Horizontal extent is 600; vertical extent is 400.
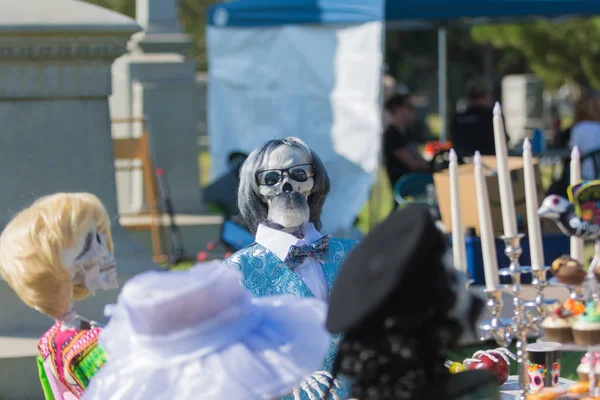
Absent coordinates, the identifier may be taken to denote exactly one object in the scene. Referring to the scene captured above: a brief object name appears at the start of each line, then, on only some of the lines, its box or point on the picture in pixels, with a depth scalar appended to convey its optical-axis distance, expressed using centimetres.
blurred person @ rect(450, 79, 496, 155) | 1848
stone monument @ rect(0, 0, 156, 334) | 905
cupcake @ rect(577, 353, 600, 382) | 437
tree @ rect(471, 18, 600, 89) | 4787
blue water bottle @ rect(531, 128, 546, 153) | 1920
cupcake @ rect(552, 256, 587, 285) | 439
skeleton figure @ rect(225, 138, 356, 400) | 677
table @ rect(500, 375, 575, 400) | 549
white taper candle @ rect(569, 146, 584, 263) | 507
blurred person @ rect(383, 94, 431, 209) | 1745
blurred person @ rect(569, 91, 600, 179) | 1737
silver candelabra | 477
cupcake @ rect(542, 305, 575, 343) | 419
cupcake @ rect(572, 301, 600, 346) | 400
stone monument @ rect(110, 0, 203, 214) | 2066
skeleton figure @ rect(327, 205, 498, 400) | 352
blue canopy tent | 1534
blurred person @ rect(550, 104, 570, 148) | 2231
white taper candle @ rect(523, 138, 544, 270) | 470
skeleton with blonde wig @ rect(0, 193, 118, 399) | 491
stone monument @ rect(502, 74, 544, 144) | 5206
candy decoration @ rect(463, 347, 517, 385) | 572
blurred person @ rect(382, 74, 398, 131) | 1803
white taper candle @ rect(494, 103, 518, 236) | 468
